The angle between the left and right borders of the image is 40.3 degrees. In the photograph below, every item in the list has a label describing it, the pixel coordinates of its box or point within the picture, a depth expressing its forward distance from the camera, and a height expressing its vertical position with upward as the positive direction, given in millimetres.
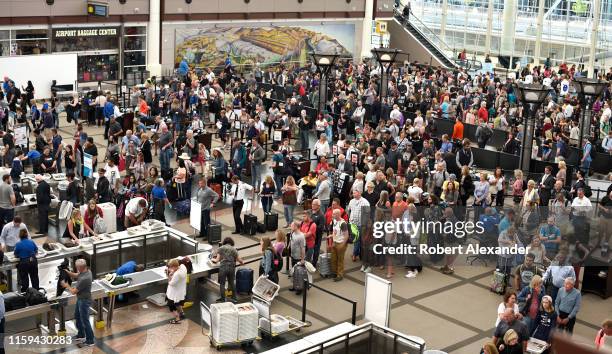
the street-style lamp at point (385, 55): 32000 +258
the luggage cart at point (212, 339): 13569 -4612
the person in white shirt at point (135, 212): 18234 -3491
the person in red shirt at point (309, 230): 16828 -3431
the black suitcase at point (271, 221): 19844 -3871
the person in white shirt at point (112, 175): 20156 -3009
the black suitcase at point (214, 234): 18594 -3965
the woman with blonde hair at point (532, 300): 13242 -3713
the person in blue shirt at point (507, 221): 16438 -3017
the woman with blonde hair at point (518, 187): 20020 -2882
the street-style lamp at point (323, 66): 30719 -257
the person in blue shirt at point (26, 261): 14578 -3714
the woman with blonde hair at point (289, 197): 19250 -3198
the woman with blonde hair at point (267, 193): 19656 -3206
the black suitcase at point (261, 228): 19719 -4018
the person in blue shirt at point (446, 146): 23708 -2304
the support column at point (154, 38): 43562 +731
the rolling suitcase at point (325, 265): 17141 -4195
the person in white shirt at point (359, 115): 30391 -1955
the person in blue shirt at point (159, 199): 19031 -3339
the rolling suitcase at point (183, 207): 21078 -3867
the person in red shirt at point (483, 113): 30844 -1723
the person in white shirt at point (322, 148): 23625 -2492
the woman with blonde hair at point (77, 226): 17125 -3649
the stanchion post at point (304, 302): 14211 -4174
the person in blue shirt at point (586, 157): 25016 -2588
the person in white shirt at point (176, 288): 14164 -3985
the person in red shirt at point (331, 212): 17406 -3270
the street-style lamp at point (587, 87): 21938 -438
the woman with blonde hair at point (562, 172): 21325 -2606
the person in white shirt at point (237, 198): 19469 -3305
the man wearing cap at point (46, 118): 27891 -2335
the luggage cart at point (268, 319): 13914 -4390
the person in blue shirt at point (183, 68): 42344 -747
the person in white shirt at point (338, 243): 16641 -3652
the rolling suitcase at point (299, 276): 15555 -4066
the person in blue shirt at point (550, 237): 15751 -3195
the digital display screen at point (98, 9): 39688 +1909
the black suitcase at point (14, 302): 13188 -4020
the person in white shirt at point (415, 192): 18812 -2894
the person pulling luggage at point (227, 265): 15141 -3794
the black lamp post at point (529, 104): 18156 -786
